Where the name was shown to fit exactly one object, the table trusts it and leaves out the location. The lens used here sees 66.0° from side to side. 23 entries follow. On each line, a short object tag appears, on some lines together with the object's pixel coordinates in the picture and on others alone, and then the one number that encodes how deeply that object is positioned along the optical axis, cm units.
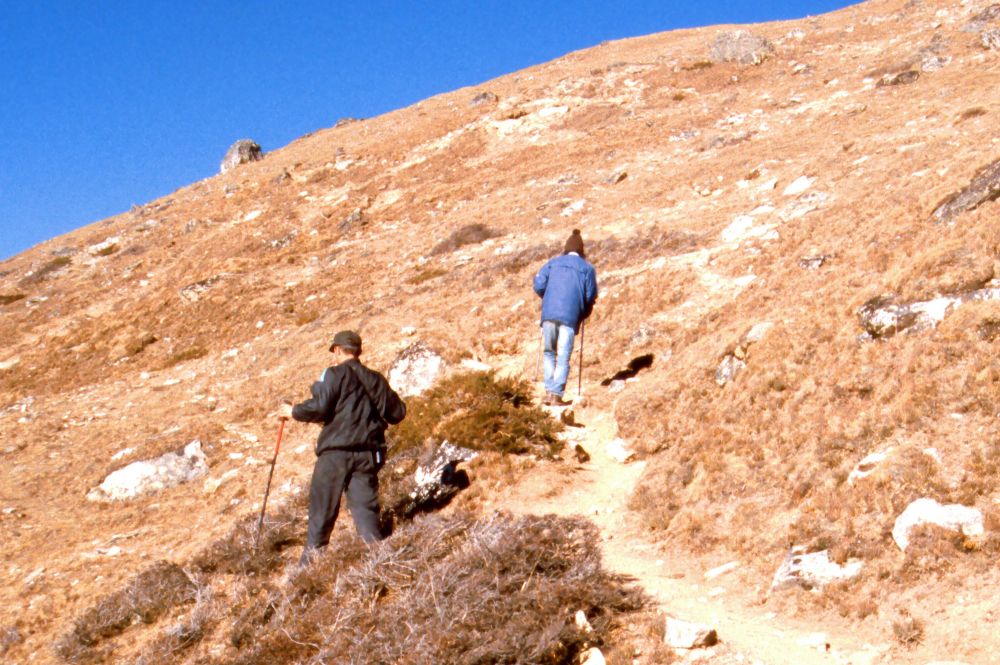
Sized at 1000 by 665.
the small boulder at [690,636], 495
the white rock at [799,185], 1848
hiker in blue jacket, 1085
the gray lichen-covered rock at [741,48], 3848
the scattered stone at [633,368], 1162
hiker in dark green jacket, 687
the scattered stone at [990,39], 2792
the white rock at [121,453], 1321
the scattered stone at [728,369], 934
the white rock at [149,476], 1202
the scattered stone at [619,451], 902
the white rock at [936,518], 530
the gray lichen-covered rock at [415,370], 1292
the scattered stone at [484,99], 4156
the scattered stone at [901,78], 2743
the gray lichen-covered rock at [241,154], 5097
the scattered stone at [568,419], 1029
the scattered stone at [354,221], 2931
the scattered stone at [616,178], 2585
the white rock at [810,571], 542
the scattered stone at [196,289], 2443
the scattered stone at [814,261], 1227
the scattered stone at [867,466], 637
